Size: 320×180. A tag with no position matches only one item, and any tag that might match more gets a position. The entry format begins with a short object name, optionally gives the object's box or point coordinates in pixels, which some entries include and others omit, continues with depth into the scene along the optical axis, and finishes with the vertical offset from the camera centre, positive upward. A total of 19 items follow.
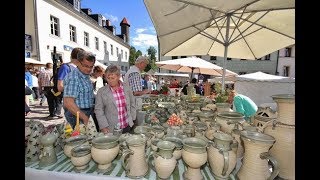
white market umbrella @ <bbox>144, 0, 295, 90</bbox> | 2.36 +1.00
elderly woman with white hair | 2.24 -0.21
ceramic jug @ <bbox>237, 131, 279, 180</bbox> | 1.12 -0.43
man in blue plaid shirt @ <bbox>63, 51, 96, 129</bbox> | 2.15 -0.03
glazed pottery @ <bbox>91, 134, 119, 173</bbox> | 1.33 -0.46
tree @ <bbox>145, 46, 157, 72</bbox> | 60.96 +11.29
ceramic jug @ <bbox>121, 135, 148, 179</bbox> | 1.30 -0.50
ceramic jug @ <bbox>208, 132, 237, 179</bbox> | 1.20 -0.44
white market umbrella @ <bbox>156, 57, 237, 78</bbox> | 7.27 +0.93
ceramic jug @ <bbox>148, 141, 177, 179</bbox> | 1.24 -0.49
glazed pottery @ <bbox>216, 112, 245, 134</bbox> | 1.61 -0.30
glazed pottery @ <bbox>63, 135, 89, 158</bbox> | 1.48 -0.44
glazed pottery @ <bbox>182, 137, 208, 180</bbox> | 1.23 -0.46
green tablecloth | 1.33 -0.61
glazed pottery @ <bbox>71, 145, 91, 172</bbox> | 1.35 -0.50
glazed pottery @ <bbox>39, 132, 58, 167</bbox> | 1.46 -0.50
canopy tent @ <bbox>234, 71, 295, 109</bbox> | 11.60 -0.21
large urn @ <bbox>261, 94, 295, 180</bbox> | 1.17 -0.31
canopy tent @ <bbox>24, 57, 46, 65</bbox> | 10.22 +1.35
